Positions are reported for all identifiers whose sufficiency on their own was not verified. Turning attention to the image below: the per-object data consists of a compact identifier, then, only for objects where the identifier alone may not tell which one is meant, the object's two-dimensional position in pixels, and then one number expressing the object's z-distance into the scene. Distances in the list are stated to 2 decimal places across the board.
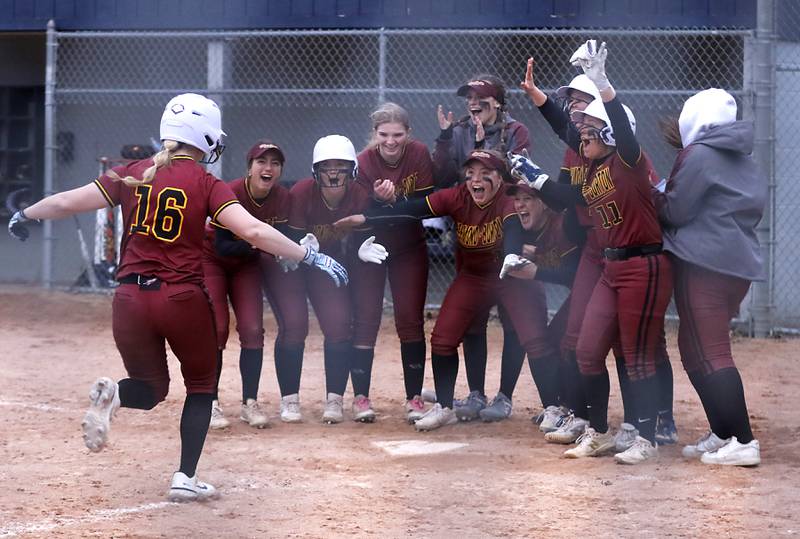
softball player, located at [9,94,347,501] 8.77
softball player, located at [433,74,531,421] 12.09
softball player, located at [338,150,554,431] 11.62
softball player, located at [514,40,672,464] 10.03
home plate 10.84
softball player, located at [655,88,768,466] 9.91
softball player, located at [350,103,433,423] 12.14
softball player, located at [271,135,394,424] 11.86
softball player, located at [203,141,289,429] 11.75
